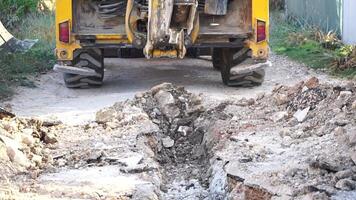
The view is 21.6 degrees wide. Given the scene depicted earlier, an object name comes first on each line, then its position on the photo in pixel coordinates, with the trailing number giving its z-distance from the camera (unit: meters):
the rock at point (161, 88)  11.79
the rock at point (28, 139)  9.00
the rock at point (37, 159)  8.48
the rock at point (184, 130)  10.33
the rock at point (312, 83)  10.70
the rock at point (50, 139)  9.43
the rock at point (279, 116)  9.96
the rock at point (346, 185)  6.83
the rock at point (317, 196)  6.64
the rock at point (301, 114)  9.65
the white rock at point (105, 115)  10.49
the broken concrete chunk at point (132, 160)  8.39
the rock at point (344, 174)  7.04
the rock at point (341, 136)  7.97
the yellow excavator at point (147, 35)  12.57
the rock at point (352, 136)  7.77
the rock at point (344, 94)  9.57
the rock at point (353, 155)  7.34
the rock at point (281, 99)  10.58
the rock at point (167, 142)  9.81
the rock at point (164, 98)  11.24
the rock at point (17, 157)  8.29
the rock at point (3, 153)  8.21
